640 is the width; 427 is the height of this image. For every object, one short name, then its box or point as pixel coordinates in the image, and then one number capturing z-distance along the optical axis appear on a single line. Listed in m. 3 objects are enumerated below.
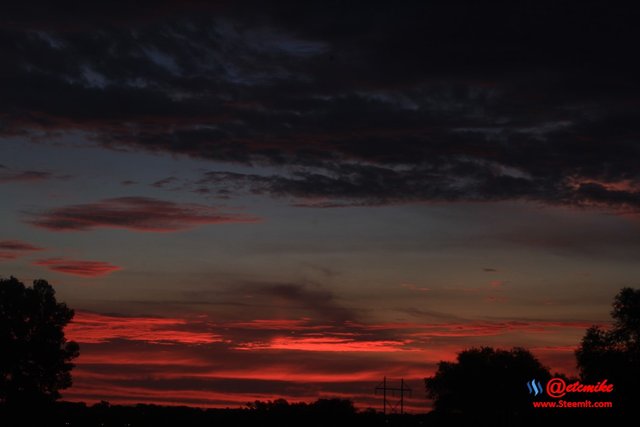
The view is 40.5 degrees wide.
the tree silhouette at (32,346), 97.81
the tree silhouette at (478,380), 156.62
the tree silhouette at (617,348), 104.94
